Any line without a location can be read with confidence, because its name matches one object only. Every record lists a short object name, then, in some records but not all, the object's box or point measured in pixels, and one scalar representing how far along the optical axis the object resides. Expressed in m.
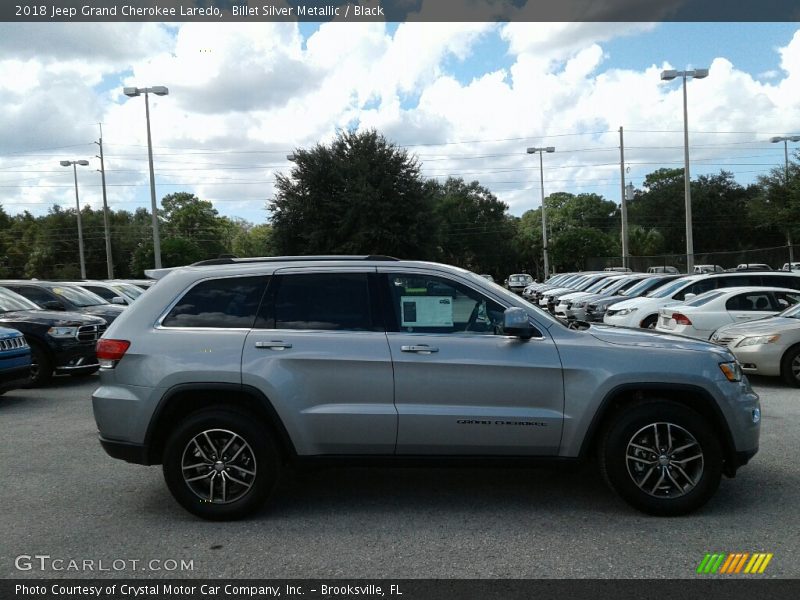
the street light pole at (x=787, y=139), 37.70
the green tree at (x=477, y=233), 79.75
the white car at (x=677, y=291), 13.88
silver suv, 4.96
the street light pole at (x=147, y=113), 30.67
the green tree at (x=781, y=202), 36.25
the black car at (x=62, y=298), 13.91
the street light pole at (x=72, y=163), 44.09
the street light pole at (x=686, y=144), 27.66
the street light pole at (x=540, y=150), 49.70
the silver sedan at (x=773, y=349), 10.34
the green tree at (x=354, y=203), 43.38
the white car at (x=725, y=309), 12.27
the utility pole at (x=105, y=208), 43.00
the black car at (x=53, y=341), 11.66
